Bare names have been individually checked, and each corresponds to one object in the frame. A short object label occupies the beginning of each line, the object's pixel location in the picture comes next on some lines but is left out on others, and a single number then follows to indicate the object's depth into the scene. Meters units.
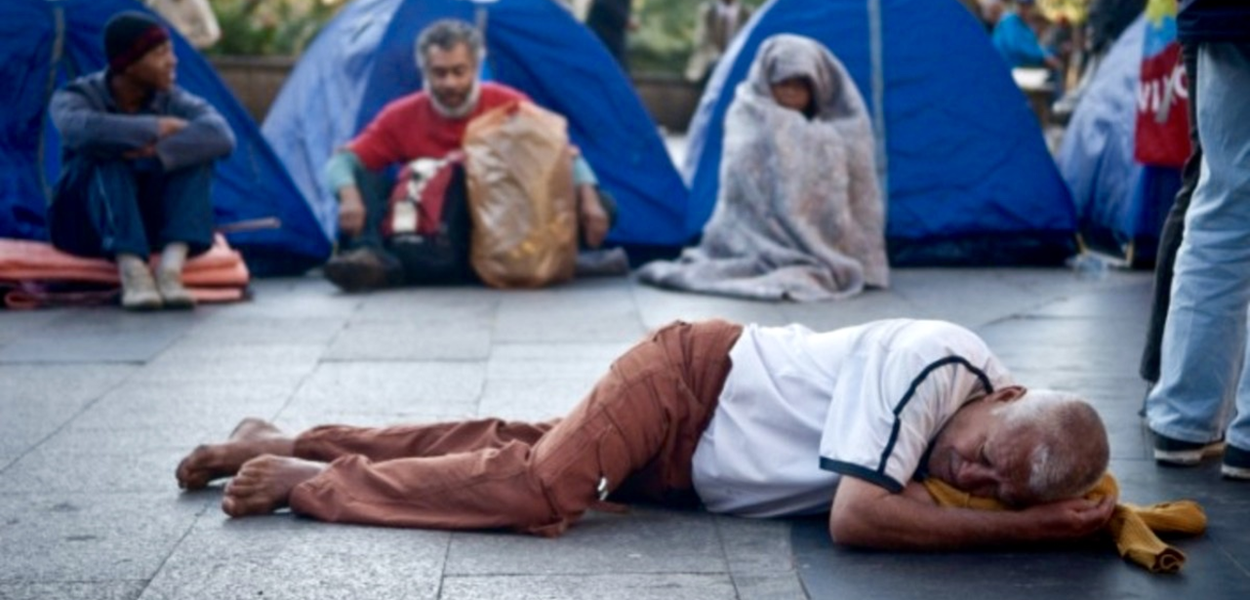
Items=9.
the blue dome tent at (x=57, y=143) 8.85
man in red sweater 8.72
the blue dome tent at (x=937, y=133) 9.52
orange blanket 8.11
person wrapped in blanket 8.53
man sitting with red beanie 7.87
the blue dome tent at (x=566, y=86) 9.56
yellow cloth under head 3.98
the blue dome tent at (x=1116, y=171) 8.91
